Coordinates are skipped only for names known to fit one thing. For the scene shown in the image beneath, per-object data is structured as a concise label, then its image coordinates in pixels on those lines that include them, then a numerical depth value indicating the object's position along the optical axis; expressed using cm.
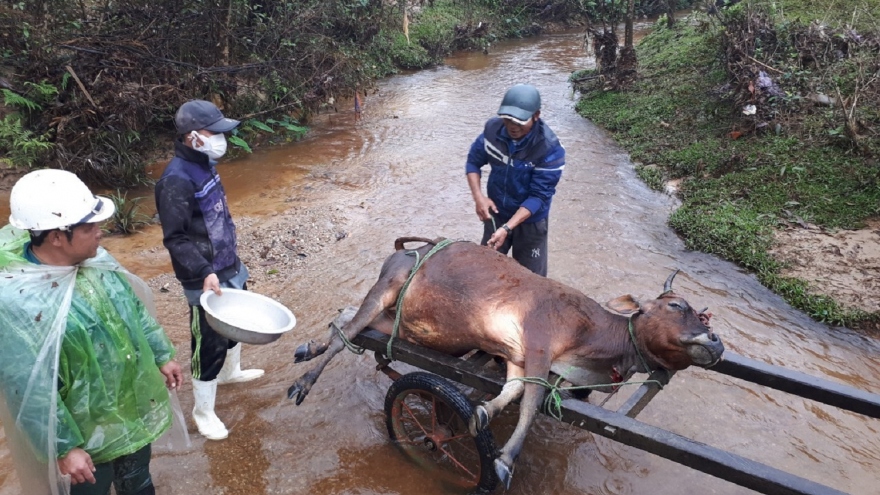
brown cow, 296
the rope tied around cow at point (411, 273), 349
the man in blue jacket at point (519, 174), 403
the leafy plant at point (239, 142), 939
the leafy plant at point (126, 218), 672
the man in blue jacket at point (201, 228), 320
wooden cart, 242
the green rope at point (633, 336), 317
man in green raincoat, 218
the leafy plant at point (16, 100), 751
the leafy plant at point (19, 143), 738
